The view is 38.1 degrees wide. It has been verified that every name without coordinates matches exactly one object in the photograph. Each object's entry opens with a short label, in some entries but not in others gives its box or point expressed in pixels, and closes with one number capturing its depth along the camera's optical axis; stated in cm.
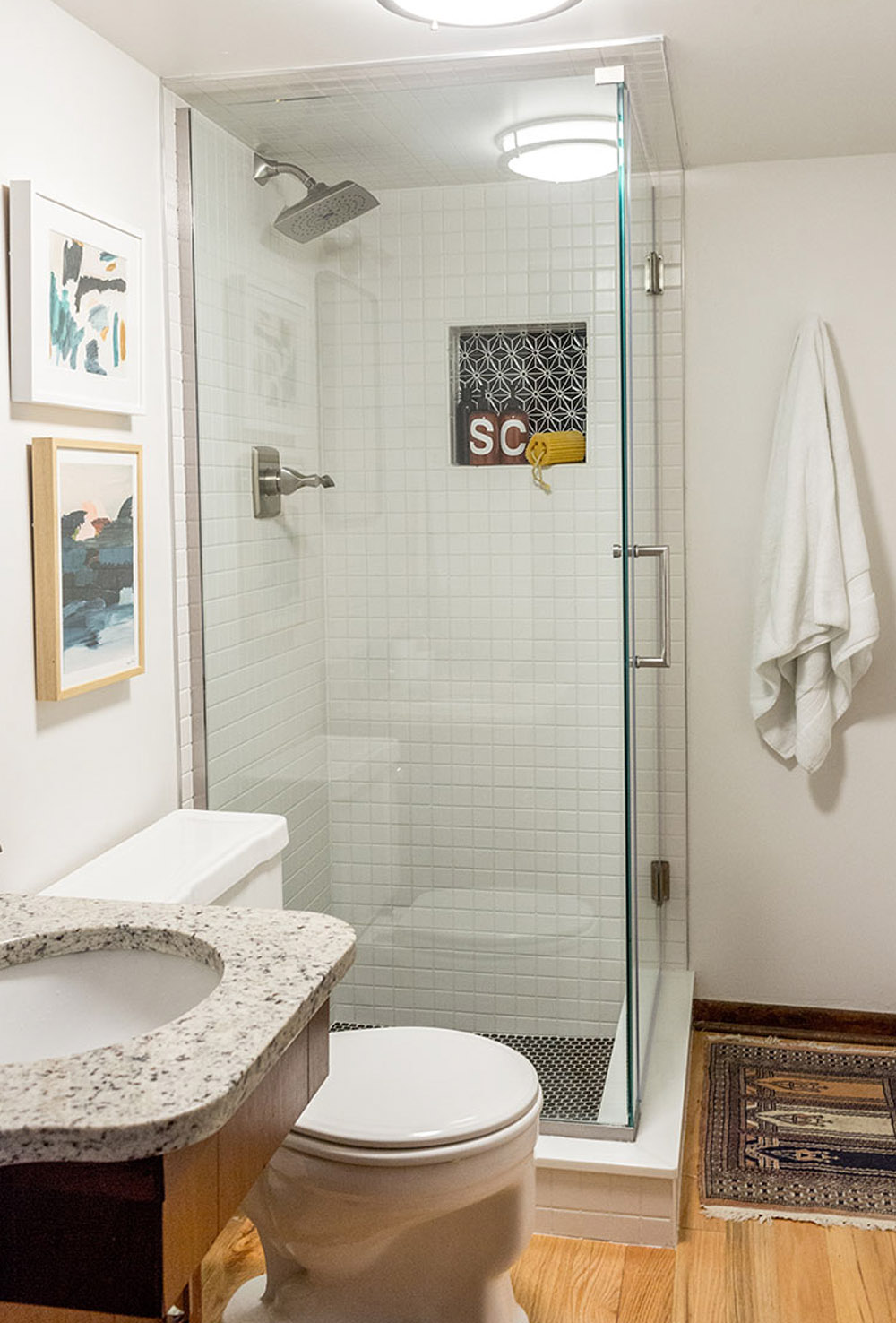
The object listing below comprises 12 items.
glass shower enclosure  239
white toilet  183
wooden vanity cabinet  113
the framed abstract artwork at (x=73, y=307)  195
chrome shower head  244
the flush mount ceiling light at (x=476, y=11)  204
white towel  307
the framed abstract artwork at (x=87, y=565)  204
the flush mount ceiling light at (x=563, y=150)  231
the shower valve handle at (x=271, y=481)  254
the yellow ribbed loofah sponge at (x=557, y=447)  240
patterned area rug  254
